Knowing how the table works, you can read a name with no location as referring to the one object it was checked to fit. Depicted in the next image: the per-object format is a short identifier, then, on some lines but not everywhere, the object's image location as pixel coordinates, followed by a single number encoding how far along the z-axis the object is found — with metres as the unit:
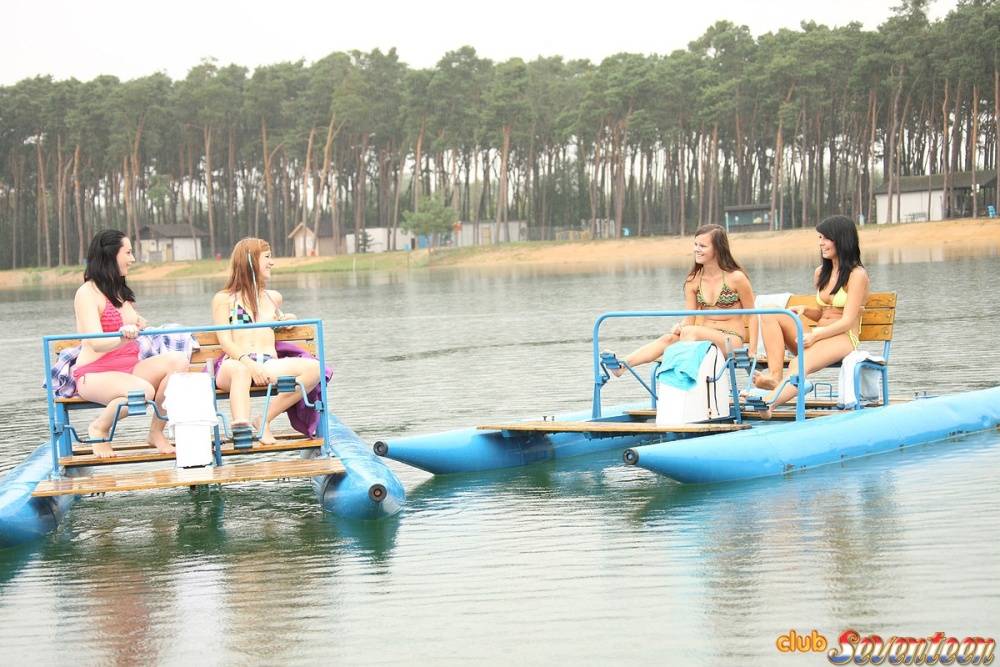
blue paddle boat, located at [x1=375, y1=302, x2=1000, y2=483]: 17.68
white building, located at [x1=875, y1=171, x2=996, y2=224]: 158.73
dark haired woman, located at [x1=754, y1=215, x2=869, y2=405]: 19.72
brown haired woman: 19.66
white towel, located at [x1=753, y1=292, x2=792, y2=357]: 20.50
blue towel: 18.55
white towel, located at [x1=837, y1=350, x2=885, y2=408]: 19.78
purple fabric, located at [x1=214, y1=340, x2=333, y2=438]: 18.49
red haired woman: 17.40
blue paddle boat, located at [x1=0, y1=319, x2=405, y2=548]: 15.86
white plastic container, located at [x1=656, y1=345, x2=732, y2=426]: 18.63
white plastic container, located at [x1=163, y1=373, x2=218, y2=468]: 16.65
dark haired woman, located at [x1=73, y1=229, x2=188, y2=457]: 17.26
